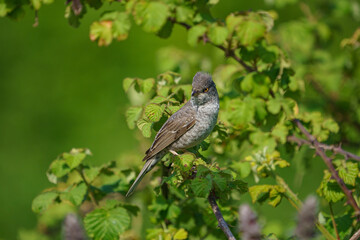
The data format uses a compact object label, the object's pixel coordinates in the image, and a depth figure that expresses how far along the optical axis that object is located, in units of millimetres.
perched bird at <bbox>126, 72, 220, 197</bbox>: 6859
